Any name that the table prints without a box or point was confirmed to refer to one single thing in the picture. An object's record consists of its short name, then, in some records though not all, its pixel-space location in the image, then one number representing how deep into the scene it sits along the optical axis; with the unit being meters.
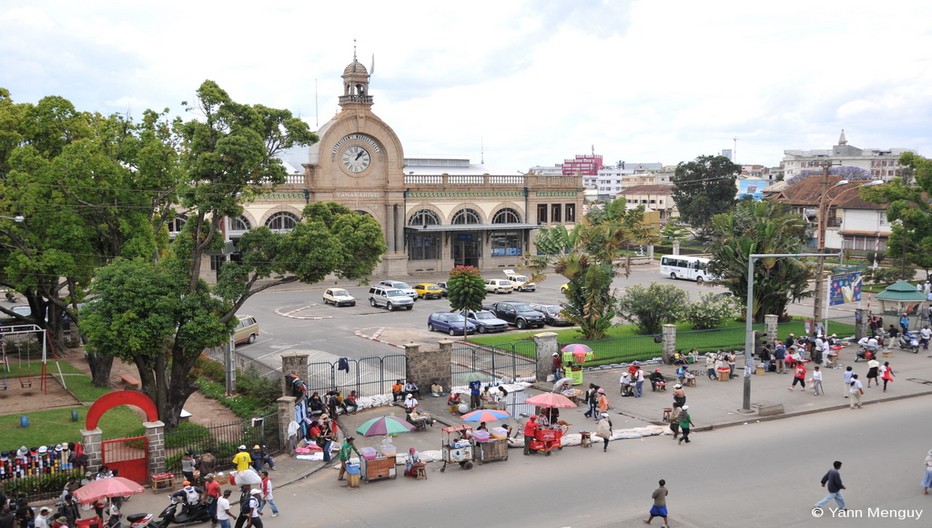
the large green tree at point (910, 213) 48.06
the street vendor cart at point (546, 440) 23.31
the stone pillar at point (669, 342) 34.44
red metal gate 20.42
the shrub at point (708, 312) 39.44
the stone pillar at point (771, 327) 36.66
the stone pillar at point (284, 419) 23.19
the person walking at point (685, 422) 24.05
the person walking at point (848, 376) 28.69
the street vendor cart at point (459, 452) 21.97
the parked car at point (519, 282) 56.31
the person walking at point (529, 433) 23.38
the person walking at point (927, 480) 19.97
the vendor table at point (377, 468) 20.95
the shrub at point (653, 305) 38.47
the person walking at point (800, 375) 30.42
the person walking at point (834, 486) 18.41
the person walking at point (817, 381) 29.64
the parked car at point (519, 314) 42.47
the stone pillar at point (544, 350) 31.45
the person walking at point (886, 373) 30.38
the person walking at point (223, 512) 17.48
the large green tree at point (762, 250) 40.31
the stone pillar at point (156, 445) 20.67
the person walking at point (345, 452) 21.08
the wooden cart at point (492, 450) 22.50
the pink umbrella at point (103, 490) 17.44
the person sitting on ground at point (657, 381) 30.14
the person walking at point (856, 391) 28.16
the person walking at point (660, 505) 17.66
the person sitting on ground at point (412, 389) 27.82
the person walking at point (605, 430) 23.53
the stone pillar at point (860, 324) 40.03
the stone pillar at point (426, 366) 29.00
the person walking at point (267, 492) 18.50
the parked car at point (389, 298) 48.12
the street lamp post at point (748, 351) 27.15
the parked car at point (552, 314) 43.38
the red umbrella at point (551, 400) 23.88
